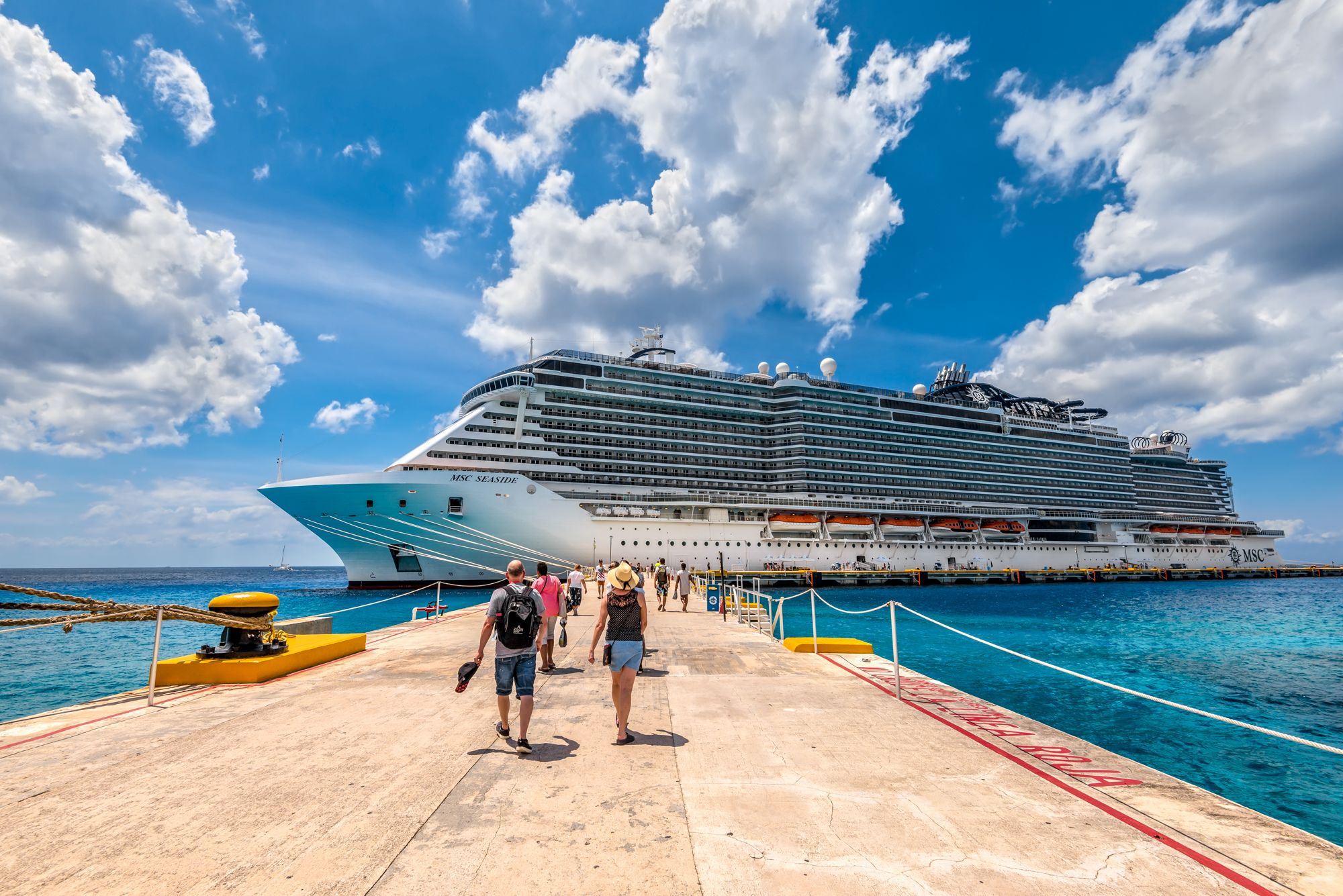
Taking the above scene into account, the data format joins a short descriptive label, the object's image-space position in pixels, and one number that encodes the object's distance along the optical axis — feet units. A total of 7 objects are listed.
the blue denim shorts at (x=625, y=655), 18.34
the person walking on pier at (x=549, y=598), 27.63
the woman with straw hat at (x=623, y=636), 18.10
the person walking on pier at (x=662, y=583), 68.95
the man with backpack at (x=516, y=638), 17.19
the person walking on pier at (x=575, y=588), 49.87
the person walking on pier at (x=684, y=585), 63.36
